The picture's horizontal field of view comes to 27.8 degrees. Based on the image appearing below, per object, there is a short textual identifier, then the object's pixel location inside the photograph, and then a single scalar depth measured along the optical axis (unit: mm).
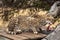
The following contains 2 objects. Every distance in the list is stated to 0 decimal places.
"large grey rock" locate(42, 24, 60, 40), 3067
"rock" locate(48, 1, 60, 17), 4908
